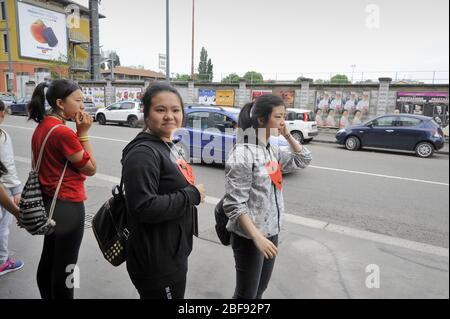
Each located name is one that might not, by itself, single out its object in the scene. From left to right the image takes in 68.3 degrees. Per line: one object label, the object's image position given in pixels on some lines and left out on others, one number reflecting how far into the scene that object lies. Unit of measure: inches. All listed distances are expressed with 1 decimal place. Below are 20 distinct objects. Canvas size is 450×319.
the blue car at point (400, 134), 411.5
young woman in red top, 76.1
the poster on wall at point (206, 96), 831.1
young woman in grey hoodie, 70.5
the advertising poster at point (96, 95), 986.1
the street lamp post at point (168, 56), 630.0
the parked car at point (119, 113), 661.3
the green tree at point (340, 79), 676.7
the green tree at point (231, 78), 808.1
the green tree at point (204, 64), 2090.1
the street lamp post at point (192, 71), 875.6
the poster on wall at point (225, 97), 804.0
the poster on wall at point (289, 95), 734.5
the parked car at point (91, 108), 724.3
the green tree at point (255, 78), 782.5
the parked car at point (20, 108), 682.4
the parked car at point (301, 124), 499.5
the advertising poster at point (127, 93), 936.5
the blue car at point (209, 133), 304.0
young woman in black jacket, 56.5
